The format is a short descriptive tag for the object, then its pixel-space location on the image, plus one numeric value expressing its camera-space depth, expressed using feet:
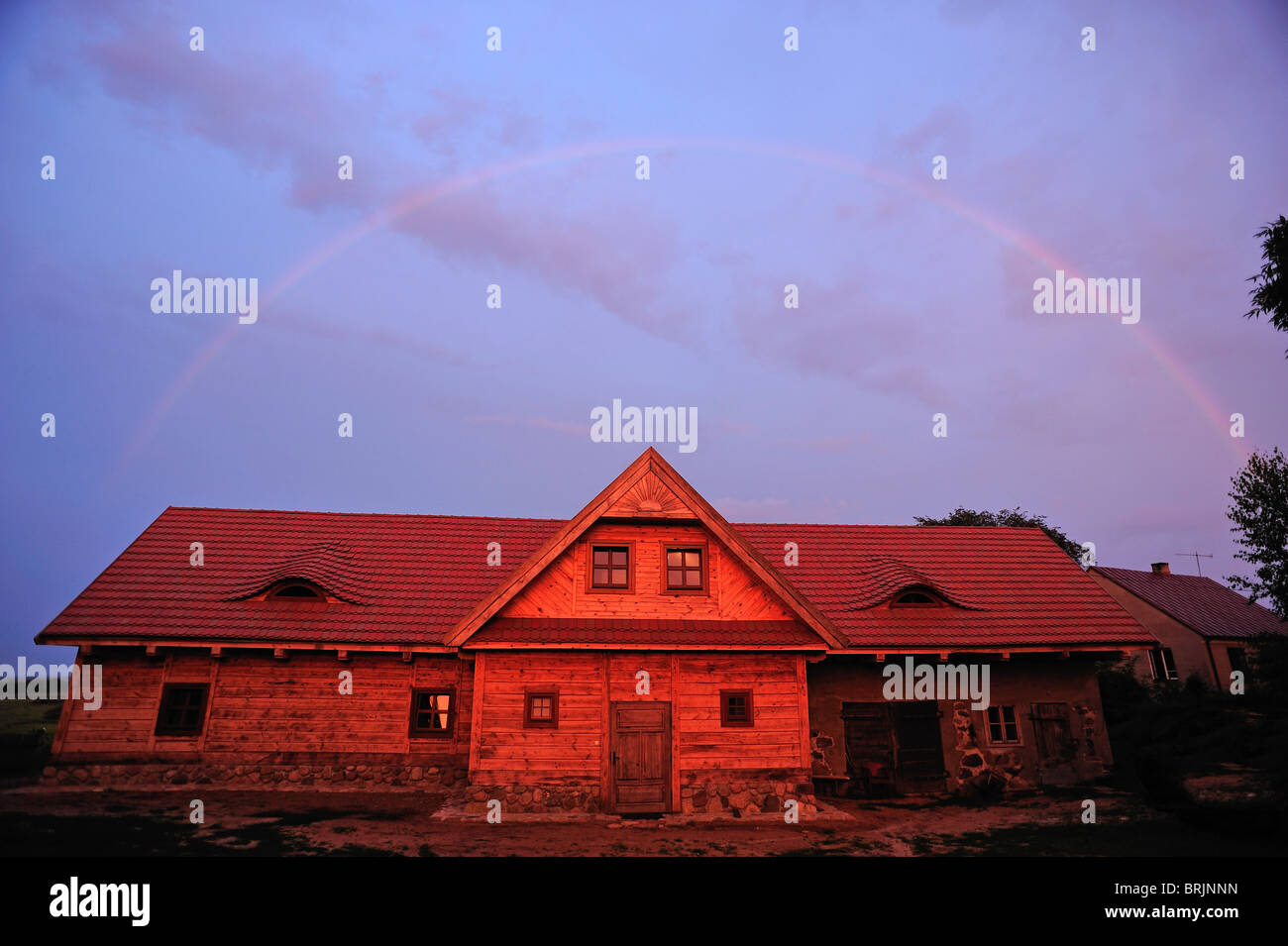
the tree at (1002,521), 139.44
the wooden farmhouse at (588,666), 49.21
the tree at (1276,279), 55.06
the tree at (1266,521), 60.29
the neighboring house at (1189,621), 115.85
